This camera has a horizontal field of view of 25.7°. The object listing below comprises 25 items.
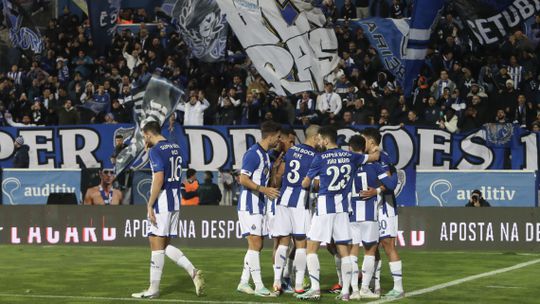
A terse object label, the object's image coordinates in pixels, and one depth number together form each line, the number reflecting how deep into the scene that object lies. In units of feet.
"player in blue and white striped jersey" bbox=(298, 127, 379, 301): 50.08
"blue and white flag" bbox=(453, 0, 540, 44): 104.37
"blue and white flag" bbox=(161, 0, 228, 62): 103.50
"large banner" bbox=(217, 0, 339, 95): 94.32
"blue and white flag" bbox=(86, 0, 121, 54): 123.85
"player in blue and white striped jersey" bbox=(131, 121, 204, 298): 50.70
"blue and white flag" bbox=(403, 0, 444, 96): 96.68
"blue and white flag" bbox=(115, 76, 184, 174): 92.17
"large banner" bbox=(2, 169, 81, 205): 93.04
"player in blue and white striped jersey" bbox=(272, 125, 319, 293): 51.88
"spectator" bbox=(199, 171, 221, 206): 89.56
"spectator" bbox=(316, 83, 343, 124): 95.30
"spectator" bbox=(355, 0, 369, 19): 113.91
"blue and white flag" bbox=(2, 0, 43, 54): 119.34
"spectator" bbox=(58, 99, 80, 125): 104.06
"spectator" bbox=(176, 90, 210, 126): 98.22
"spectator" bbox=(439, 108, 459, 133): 91.35
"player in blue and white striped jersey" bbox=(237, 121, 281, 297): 51.98
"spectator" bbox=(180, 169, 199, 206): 89.76
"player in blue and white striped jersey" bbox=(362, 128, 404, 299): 51.70
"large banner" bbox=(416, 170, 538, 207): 84.28
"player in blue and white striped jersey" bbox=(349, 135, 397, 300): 51.42
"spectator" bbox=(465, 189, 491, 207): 85.10
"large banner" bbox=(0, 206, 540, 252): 83.82
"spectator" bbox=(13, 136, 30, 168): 96.73
